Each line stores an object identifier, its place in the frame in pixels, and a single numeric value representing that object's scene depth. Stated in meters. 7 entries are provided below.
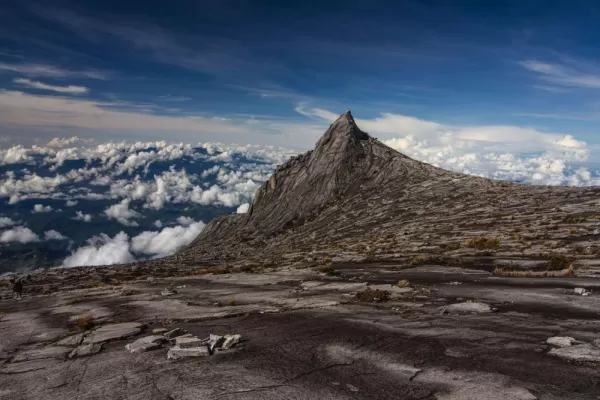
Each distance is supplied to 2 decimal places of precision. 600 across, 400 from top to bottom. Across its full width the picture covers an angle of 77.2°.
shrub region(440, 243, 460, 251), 36.47
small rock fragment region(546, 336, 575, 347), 12.27
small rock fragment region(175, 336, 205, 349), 13.38
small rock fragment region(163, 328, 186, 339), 15.14
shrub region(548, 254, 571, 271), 25.12
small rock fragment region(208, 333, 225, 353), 13.23
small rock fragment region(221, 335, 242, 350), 13.34
